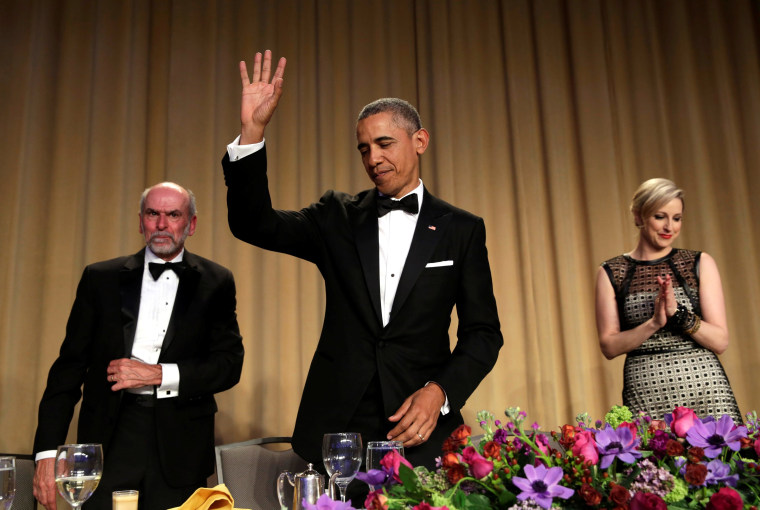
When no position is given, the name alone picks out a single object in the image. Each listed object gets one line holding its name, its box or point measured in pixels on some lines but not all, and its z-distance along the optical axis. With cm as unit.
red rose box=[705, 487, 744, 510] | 187
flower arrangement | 196
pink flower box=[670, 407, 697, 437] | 225
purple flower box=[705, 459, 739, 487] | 206
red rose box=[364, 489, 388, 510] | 190
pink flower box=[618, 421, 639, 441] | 216
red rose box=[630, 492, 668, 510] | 187
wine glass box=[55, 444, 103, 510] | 279
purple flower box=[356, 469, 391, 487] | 218
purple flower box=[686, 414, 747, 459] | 214
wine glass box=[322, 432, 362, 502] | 273
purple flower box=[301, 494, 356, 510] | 194
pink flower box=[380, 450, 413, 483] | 216
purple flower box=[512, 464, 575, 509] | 194
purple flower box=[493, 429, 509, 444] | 222
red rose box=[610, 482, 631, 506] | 192
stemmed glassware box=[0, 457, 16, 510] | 271
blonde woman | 377
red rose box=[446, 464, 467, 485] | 206
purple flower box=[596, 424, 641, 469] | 210
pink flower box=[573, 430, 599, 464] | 207
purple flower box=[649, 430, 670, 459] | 217
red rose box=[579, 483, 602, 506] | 194
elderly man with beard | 368
